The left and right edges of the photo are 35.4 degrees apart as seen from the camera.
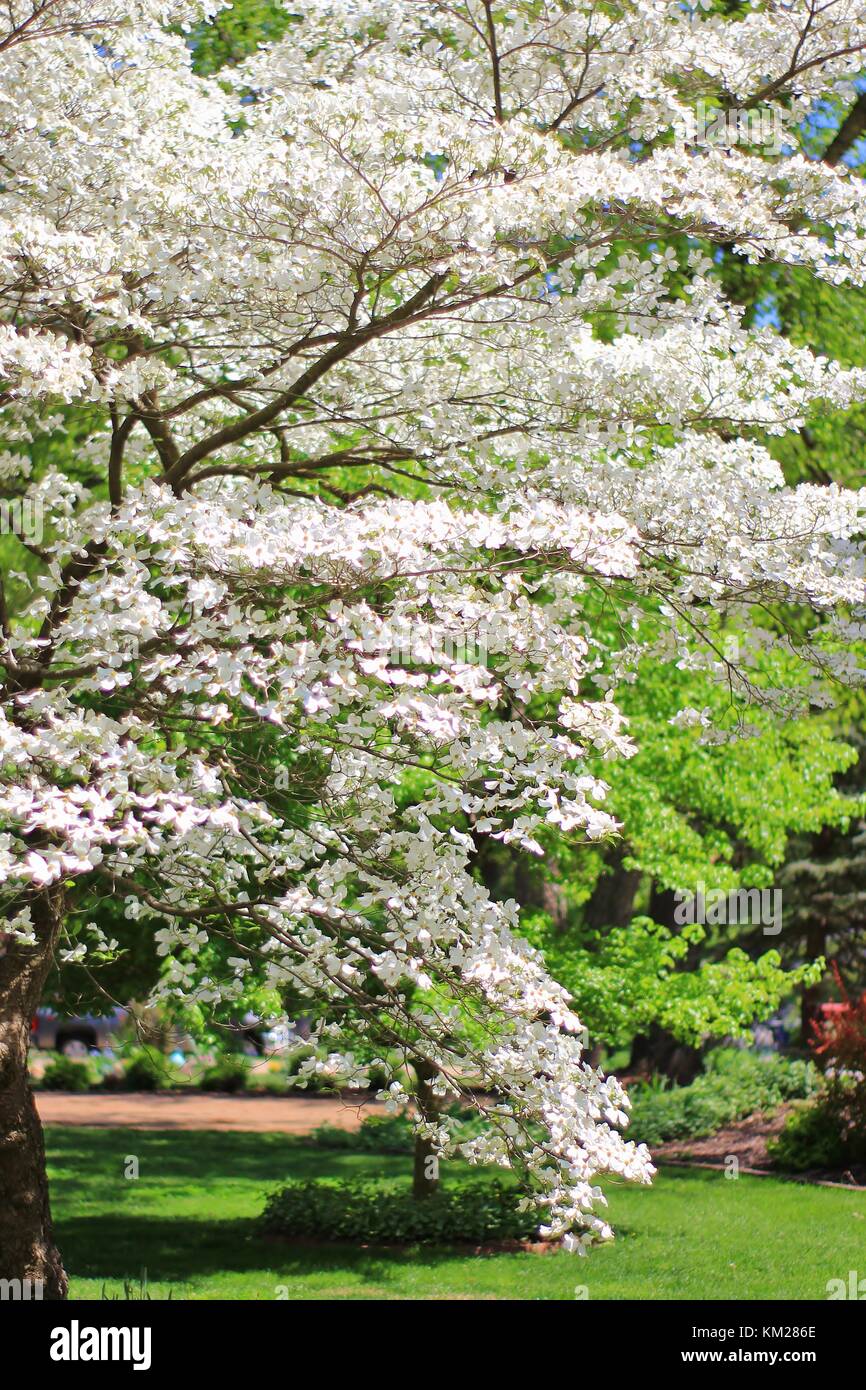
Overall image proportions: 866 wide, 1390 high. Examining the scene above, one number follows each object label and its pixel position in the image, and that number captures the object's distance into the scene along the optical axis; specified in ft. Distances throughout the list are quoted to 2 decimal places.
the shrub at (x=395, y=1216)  36.70
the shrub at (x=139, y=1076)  74.02
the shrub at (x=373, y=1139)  60.13
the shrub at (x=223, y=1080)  80.24
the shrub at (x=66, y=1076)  77.77
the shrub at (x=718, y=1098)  56.44
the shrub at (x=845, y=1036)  44.91
